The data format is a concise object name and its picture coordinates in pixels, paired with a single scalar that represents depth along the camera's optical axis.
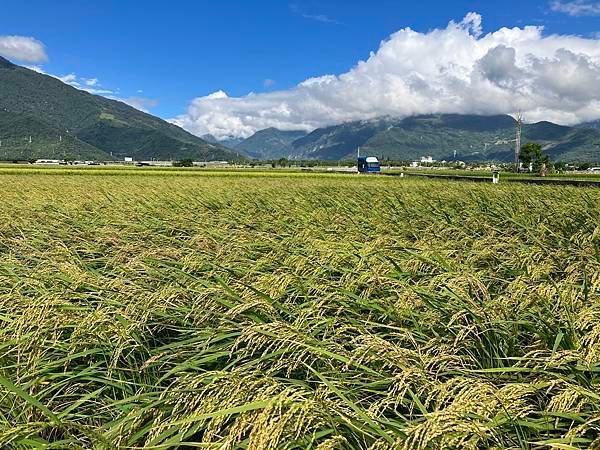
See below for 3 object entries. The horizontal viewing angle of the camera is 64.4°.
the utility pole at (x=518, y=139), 88.12
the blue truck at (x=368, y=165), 84.44
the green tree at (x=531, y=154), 106.94
